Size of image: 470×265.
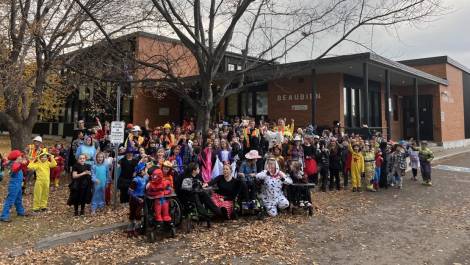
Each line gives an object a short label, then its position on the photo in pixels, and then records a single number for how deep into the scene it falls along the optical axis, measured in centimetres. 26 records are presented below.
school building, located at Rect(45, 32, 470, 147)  1617
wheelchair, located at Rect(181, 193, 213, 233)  663
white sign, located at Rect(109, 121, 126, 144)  764
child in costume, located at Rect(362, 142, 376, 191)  1061
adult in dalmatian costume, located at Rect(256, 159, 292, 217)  763
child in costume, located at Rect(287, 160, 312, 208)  791
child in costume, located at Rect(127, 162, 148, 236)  650
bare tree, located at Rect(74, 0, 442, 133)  912
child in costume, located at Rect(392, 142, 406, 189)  1093
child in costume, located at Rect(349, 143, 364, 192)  1045
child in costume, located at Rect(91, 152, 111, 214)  780
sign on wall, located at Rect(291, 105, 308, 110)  1908
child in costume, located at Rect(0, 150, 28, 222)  722
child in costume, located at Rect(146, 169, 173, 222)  615
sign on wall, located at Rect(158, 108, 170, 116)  2367
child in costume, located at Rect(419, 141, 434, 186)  1135
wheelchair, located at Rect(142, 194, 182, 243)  617
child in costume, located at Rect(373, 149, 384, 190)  1086
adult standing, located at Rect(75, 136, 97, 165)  876
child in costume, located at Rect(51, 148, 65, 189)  1122
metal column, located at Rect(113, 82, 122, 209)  783
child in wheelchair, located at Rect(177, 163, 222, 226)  671
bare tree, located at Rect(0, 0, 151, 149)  1052
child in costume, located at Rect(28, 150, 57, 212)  791
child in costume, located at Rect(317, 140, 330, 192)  1035
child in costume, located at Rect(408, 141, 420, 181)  1230
